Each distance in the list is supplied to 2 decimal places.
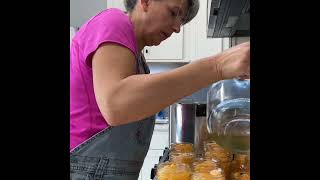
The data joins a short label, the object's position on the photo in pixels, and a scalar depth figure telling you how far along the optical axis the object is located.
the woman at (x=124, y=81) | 0.74
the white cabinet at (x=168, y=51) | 3.15
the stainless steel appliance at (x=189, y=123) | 1.57
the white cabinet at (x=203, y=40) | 3.11
